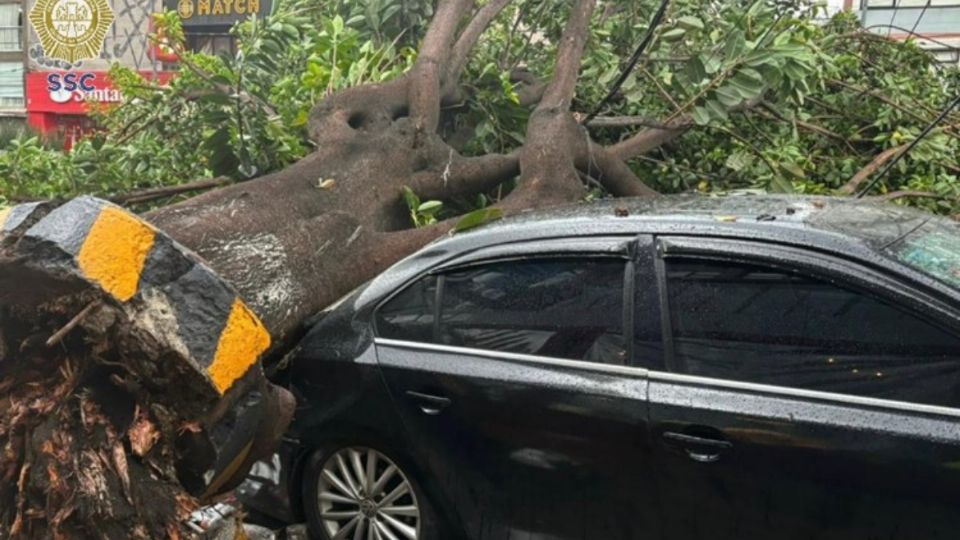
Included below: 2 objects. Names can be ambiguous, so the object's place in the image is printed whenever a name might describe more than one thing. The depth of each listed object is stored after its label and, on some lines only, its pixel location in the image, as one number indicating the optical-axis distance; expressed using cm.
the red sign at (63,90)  2397
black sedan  233
